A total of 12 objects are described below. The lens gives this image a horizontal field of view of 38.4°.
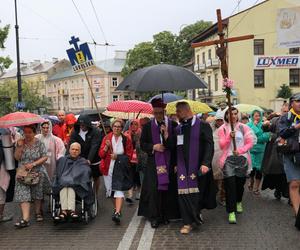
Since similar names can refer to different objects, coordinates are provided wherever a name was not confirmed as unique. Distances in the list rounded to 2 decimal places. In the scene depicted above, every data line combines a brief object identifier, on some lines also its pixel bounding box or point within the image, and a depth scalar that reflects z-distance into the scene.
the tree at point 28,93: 68.88
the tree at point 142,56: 57.75
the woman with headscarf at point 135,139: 8.27
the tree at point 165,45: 60.12
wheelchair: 6.20
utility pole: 22.69
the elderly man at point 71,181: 6.14
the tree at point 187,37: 61.03
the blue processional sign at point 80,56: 7.77
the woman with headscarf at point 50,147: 7.31
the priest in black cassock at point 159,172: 6.16
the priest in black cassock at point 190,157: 6.00
